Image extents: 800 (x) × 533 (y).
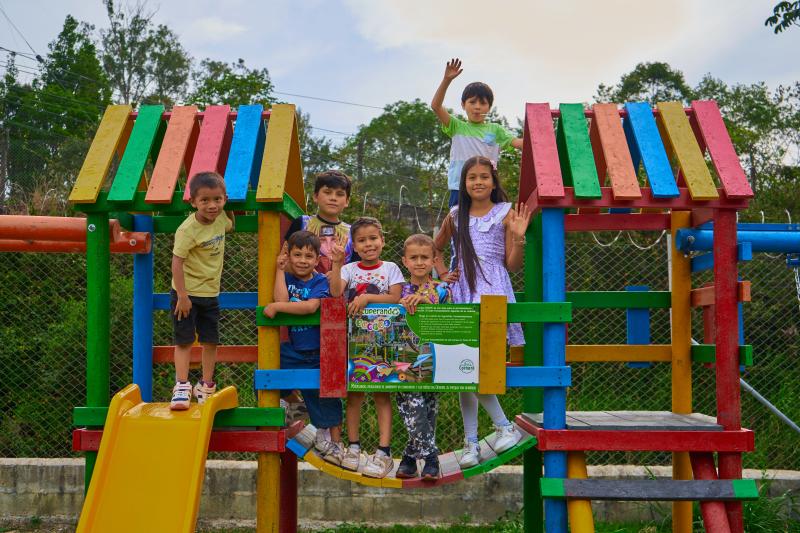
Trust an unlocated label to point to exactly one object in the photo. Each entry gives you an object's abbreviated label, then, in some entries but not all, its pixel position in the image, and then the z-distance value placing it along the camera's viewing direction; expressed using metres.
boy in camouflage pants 4.25
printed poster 4.08
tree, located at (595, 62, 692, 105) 28.33
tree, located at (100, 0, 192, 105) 29.48
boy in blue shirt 4.32
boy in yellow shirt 4.10
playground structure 3.97
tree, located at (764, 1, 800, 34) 11.19
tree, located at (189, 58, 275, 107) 16.92
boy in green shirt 5.38
